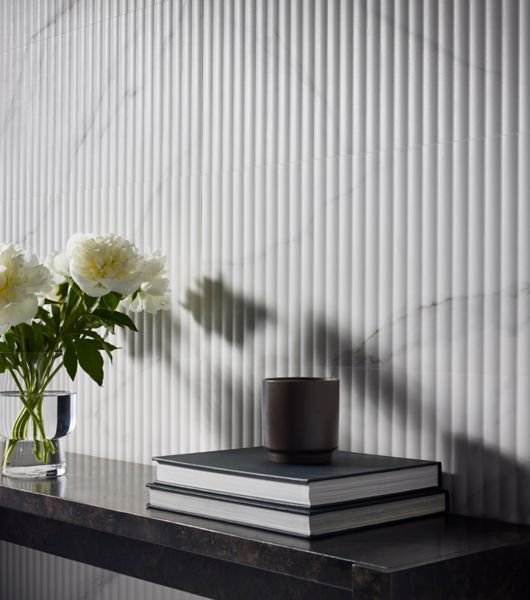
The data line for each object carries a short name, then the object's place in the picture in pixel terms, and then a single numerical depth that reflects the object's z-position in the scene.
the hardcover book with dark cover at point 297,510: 0.76
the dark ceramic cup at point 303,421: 0.84
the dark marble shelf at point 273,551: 0.69
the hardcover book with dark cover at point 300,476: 0.77
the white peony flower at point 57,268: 1.12
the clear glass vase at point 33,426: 1.08
